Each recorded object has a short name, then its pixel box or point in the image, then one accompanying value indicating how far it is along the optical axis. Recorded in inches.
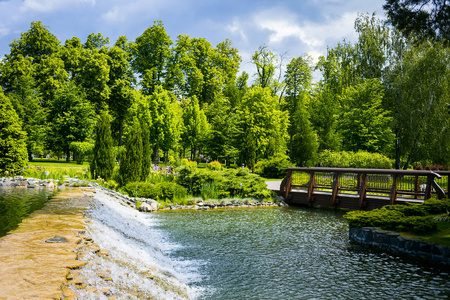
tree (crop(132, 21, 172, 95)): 1437.0
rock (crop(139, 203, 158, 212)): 546.6
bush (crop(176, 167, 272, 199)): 662.5
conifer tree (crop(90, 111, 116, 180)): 661.9
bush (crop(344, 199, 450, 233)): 331.6
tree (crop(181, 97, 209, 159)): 1341.0
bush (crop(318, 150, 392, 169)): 906.7
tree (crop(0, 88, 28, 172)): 573.0
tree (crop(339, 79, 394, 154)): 1083.3
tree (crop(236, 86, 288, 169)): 1077.2
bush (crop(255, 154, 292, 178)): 1015.0
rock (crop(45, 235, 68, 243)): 192.2
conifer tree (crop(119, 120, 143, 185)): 652.1
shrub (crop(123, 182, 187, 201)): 609.6
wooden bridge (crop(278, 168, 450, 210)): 484.7
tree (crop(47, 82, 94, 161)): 1184.2
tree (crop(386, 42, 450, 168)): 1053.2
